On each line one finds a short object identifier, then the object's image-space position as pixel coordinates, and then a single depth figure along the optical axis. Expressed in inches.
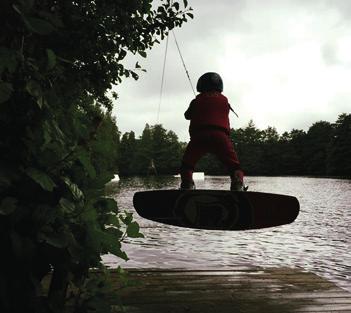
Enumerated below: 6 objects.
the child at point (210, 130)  253.1
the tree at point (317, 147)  4411.9
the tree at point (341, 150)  3821.4
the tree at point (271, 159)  4883.9
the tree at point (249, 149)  4960.6
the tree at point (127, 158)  4483.3
